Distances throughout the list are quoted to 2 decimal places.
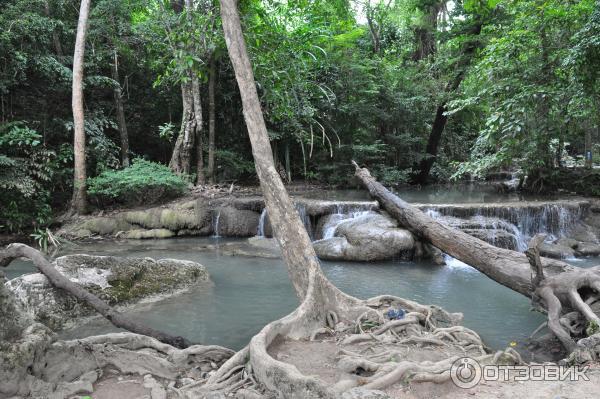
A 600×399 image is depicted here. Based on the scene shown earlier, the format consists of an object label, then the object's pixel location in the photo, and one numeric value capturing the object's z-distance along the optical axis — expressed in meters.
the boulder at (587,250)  10.43
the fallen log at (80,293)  4.71
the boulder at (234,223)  13.39
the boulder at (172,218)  13.05
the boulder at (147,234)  12.65
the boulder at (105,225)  12.52
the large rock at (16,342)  3.26
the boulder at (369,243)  10.30
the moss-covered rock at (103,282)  5.54
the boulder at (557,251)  10.28
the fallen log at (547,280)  4.69
